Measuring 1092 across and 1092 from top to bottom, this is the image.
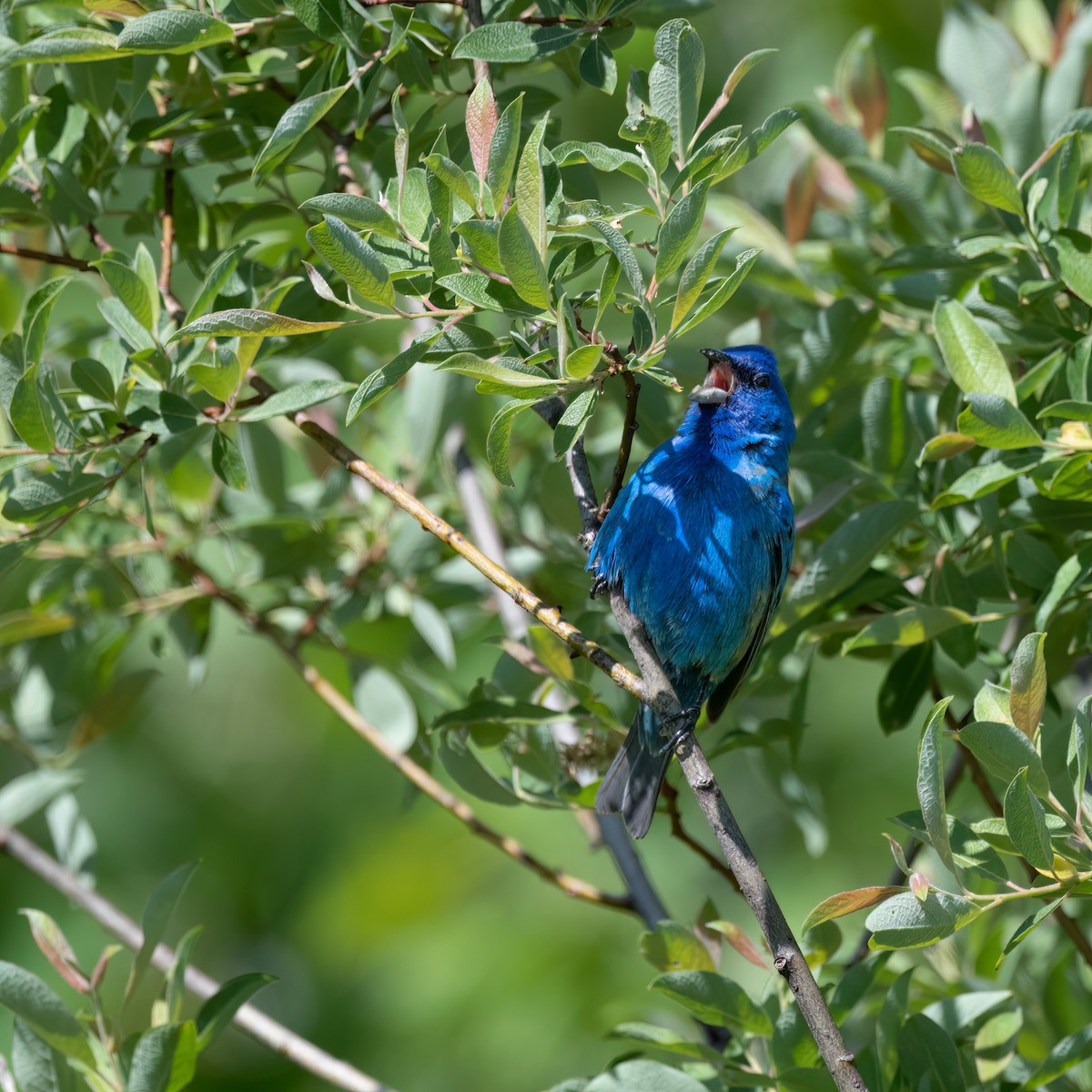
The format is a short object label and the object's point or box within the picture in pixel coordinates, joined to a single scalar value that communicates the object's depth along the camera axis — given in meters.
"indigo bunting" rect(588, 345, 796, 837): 6.14
